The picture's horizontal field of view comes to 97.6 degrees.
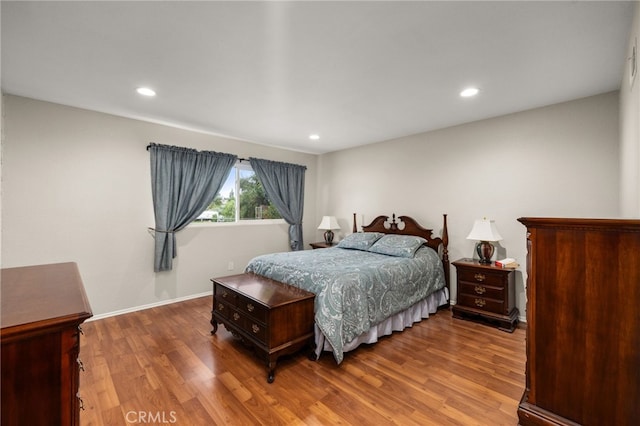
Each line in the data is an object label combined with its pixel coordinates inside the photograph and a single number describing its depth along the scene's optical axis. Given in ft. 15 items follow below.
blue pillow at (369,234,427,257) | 11.43
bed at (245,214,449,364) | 7.82
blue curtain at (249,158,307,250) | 15.46
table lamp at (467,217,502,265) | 10.21
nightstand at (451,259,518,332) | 9.78
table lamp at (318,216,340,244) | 16.26
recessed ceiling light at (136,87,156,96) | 8.57
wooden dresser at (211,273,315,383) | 7.16
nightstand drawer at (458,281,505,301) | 9.88
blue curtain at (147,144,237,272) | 11.91
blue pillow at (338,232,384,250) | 13.16
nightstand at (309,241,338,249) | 15.96
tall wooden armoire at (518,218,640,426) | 4.18
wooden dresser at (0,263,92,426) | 2.56
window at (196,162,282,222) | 14.28
